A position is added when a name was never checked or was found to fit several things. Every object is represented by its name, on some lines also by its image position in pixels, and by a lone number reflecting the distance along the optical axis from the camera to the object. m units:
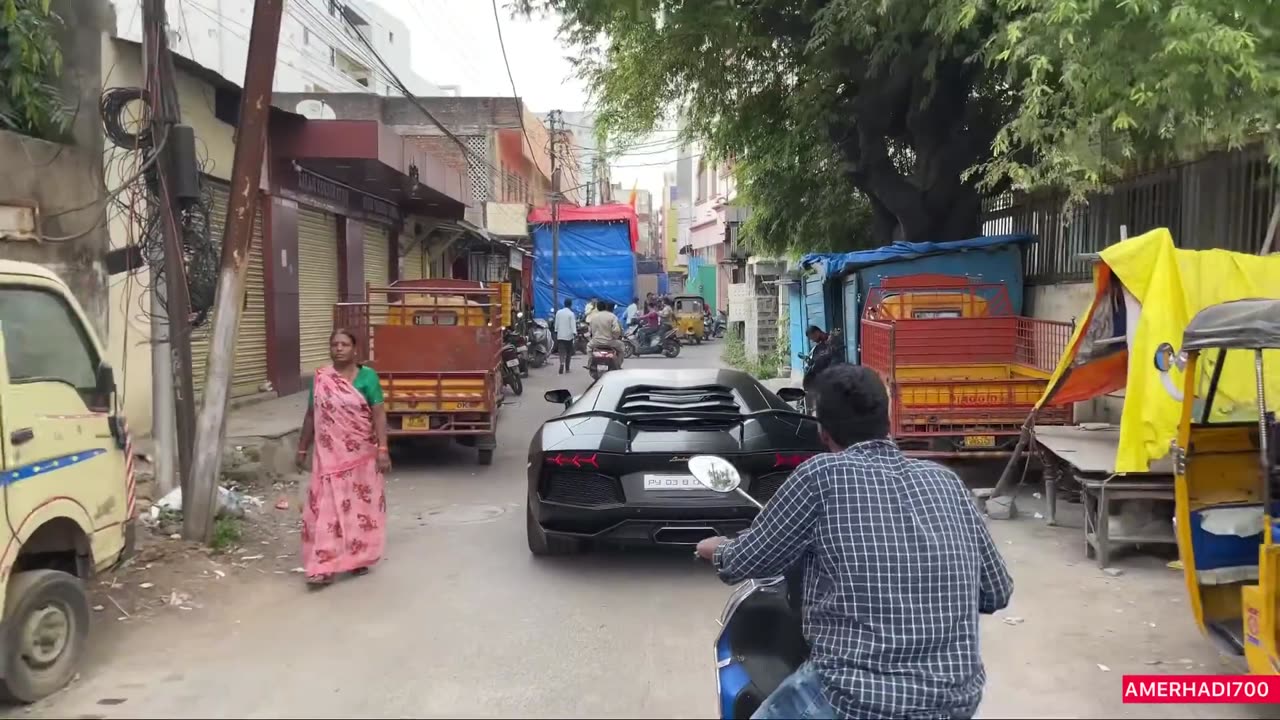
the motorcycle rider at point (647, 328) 28.09
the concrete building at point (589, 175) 50.91
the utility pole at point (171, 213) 6.52
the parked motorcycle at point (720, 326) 37.56
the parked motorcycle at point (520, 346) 17.91
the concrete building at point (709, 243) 43.44
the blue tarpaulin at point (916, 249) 11.53
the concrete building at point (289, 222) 9.33
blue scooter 2.48
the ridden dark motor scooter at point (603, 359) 16.95
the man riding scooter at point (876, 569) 2.08
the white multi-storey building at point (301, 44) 17.47
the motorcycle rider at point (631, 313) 29.33
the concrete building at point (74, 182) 7.86
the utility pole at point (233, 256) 6.39
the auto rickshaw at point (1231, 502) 3.68
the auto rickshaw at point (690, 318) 33.53
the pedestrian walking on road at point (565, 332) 21.81
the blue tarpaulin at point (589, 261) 38.09
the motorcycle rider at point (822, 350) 11.01
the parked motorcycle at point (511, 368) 16.52
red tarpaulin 37.41
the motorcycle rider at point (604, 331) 16.98
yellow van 3.95
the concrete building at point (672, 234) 63.44
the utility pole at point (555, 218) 31.94
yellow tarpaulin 5.73
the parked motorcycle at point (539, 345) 23.44
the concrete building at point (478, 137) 27.41
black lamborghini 5.63
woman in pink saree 5.87
